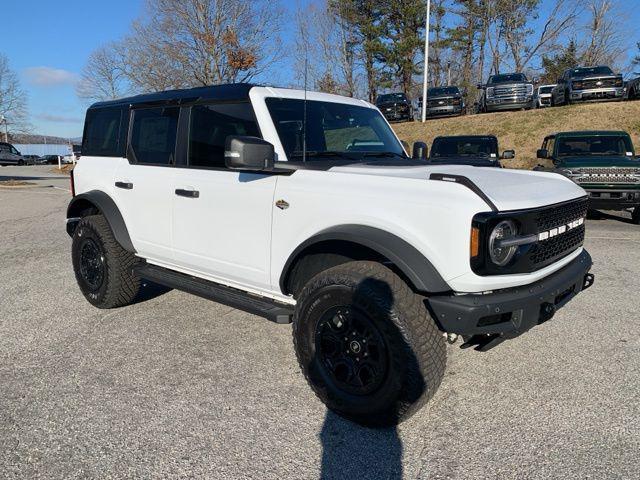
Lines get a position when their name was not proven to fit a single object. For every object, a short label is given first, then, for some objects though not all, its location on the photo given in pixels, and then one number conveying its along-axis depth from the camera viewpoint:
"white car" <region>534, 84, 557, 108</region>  26.45
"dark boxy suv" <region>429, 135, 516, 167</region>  11.38
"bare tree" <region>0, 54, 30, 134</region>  57.91
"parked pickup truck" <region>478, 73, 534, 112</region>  22.45
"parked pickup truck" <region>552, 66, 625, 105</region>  19.86
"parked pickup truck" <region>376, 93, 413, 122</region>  25.03
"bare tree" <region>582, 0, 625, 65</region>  39.41
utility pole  24.77
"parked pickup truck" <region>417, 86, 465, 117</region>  24.67
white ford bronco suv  2.47
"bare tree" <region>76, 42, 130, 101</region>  38.12
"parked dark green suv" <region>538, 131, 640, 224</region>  8.66
